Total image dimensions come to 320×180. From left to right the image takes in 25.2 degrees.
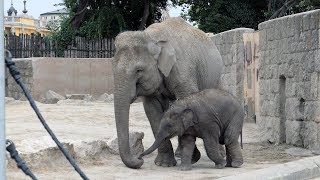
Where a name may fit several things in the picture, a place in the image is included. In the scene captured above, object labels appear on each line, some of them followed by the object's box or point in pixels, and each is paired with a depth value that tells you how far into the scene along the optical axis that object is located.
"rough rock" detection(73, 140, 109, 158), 8.94
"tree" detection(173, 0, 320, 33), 26.31
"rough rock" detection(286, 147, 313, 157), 9.87
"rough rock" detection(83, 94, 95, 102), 20.75
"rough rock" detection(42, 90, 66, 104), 19.67
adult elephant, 8.34
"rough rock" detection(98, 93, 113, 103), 20.90
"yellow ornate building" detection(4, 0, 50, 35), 70.12
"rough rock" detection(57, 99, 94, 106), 19.09
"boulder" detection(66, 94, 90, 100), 20.66
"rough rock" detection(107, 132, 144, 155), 9.45
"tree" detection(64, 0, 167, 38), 25.94
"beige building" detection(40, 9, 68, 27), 114.90
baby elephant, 8.23
